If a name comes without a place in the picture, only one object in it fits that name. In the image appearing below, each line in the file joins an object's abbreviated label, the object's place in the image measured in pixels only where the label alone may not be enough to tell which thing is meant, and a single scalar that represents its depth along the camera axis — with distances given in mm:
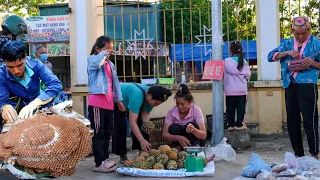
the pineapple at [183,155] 4407
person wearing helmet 3961
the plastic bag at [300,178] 3582
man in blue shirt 3359
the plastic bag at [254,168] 3908
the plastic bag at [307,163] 3973
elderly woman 4414
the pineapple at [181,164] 4387
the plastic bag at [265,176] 3695
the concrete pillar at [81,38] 7316
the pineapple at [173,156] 4418
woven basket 5012
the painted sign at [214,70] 5379
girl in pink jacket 6086
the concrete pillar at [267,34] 6621
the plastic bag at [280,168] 3798
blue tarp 7234
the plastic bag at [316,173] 3740
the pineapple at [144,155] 4445
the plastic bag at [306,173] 3759
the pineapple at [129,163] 4468
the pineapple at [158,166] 4285
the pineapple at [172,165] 4293
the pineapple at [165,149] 4480
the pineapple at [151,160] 4332
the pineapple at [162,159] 4340
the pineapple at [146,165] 4301
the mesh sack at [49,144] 2898
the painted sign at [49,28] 15195
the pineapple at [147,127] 4863
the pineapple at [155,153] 4434
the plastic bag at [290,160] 4055
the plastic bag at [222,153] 4980
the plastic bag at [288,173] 3715
